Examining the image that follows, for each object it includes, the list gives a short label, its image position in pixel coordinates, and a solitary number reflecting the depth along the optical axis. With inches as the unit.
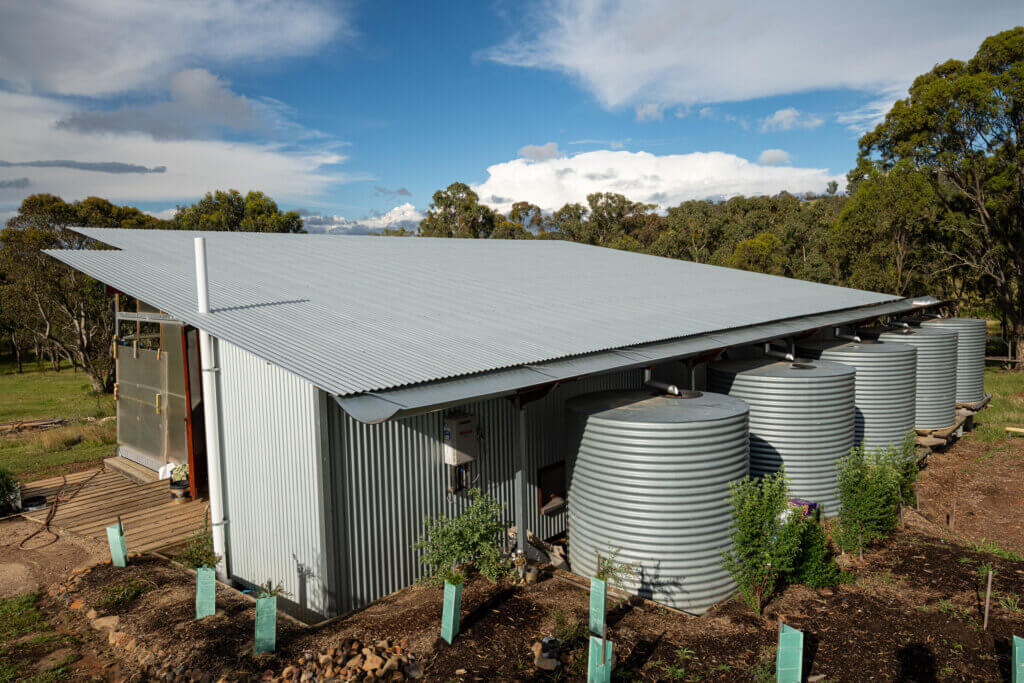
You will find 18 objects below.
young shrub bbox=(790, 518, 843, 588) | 350.0
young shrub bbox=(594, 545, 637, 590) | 319.9
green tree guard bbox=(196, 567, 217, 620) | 280.7
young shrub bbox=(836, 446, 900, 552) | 394.6
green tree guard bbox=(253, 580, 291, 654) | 245.0
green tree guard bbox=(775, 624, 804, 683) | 233.0
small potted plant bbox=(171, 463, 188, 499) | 462.0
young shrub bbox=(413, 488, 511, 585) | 311.6
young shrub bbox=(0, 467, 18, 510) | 471.2
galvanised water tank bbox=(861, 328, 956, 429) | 674.8
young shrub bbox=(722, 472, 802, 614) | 313.7
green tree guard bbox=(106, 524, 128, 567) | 356.2
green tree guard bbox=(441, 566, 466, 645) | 257.0
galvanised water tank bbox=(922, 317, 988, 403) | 801.6
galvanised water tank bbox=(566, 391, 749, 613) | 321.1
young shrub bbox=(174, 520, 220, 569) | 323.9
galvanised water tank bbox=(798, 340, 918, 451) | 536.7
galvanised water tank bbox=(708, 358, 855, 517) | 436.5
